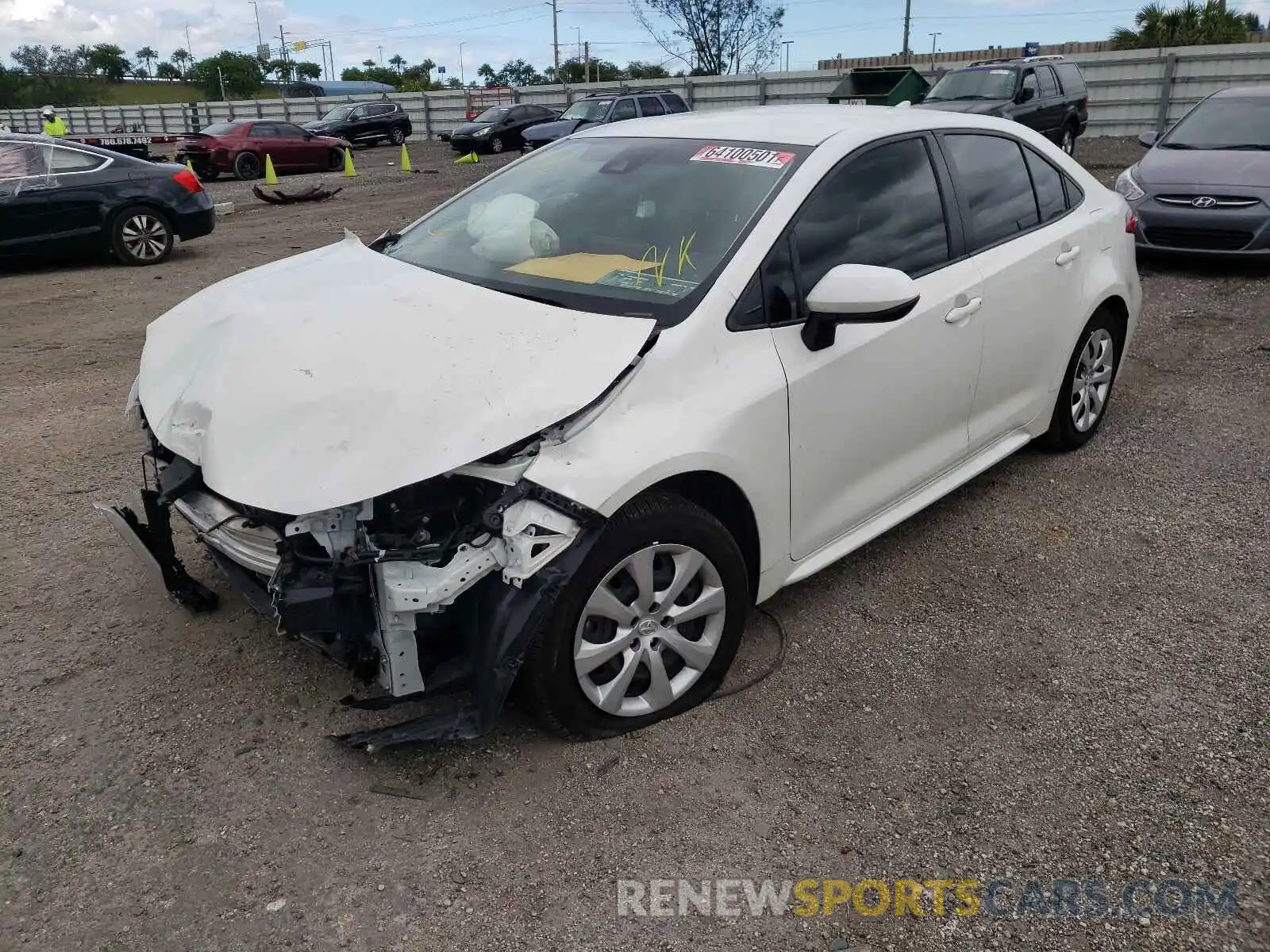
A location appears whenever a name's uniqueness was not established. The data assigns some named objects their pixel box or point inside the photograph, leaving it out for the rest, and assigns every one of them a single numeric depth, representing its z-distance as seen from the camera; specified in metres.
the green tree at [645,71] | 56.47
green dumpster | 18.94
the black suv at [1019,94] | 15.35
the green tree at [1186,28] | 28.92
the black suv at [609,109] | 21.28
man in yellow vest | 21.70
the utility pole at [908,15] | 41.16
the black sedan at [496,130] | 25.03
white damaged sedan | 2.49
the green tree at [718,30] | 48.00
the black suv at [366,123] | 27.78
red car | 20.61
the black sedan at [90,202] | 9.76
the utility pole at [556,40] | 65.83
